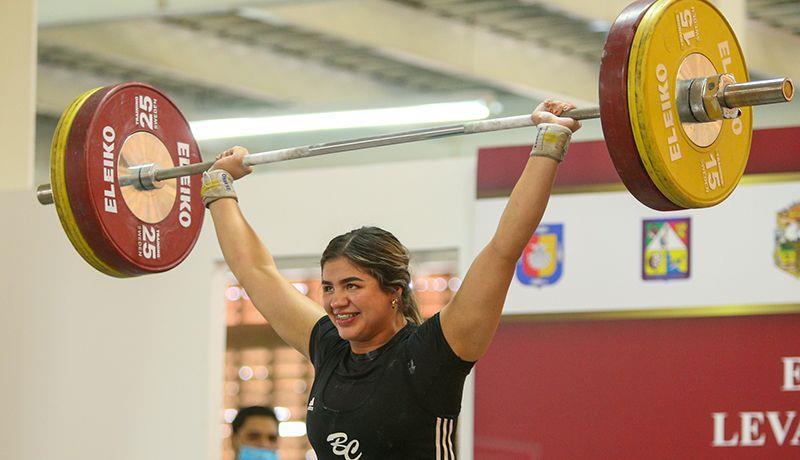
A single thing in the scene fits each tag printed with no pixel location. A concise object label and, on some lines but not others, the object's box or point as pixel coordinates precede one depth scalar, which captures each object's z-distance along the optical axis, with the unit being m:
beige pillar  10.99
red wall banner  8.60
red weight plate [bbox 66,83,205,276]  6.73
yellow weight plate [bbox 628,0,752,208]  5.19
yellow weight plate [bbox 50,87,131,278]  6.78
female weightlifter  5.04
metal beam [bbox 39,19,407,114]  15.87
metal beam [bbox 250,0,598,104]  14.28
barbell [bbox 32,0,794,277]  5.22
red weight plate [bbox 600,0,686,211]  5.20
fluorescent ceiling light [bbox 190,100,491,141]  14.97
